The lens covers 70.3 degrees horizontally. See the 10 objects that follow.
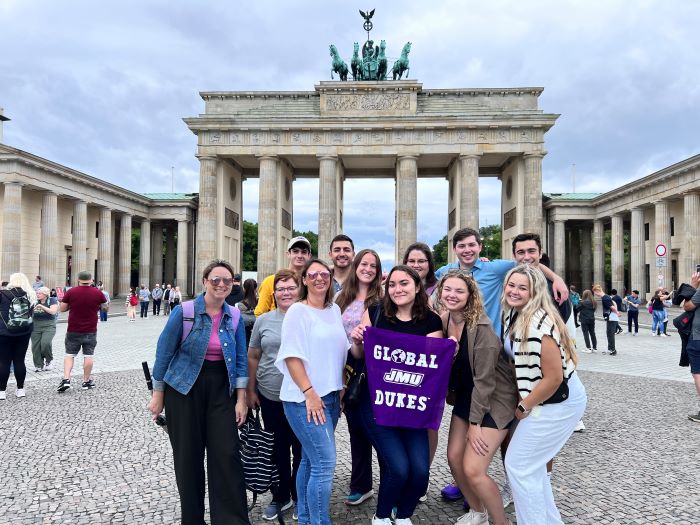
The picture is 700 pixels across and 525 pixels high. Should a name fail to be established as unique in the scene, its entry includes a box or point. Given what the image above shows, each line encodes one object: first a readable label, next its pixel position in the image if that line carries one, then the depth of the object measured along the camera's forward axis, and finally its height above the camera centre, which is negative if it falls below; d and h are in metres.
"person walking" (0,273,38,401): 7.86 -0.99
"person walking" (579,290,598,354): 14.67 -1.41
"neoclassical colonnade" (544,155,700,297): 32.38 +3.66
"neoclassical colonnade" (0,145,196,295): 31.39 +3.27
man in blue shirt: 4.56 +0.00
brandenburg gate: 36.47 +9.64
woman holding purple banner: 3.42 -1.18
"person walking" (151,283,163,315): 29.21 -1.91
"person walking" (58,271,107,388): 8.74 -1.04
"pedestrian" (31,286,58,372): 10.01 -1.33
